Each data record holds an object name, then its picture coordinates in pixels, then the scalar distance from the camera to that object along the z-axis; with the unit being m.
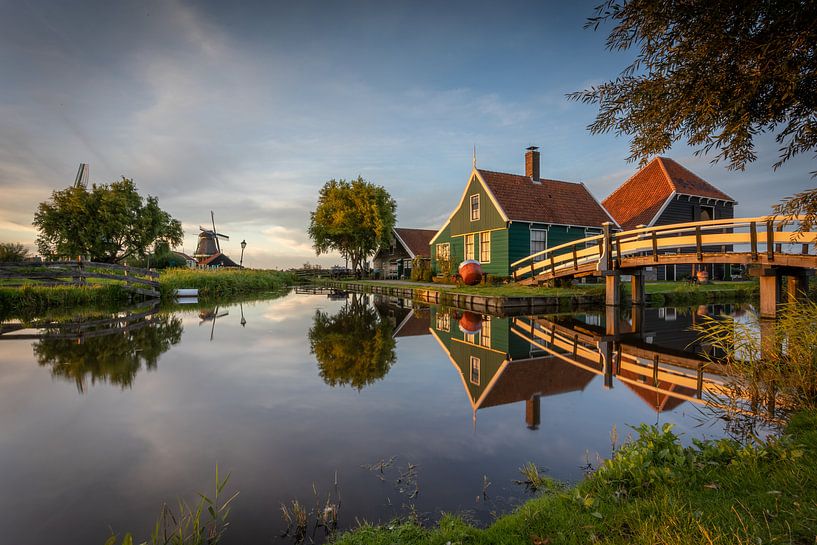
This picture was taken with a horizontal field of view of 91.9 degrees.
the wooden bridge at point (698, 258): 10.92
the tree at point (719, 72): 3.51
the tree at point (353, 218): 41.78
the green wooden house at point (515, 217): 22.50
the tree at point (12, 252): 31.33
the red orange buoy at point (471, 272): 21.50
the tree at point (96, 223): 31.08
